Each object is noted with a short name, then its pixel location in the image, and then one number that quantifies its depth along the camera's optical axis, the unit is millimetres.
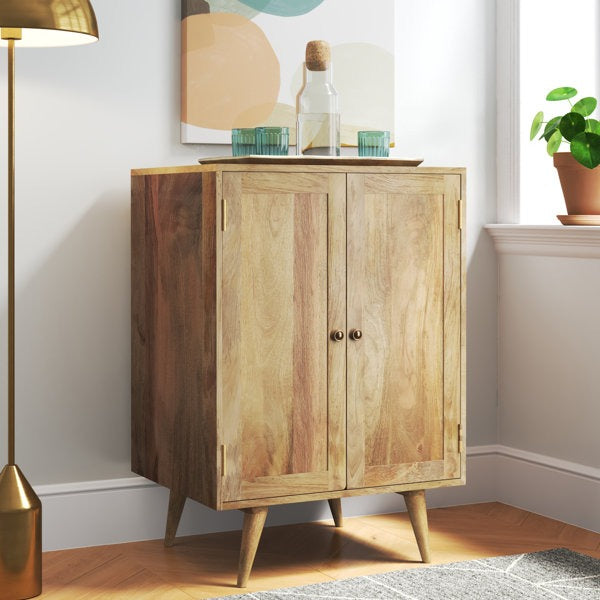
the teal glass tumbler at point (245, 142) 2881
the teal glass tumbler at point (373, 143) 3051
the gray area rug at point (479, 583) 2709
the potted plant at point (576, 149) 3275
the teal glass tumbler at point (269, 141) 2875
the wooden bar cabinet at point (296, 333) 2742
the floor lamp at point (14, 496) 2641
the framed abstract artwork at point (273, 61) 3170
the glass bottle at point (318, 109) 2984
